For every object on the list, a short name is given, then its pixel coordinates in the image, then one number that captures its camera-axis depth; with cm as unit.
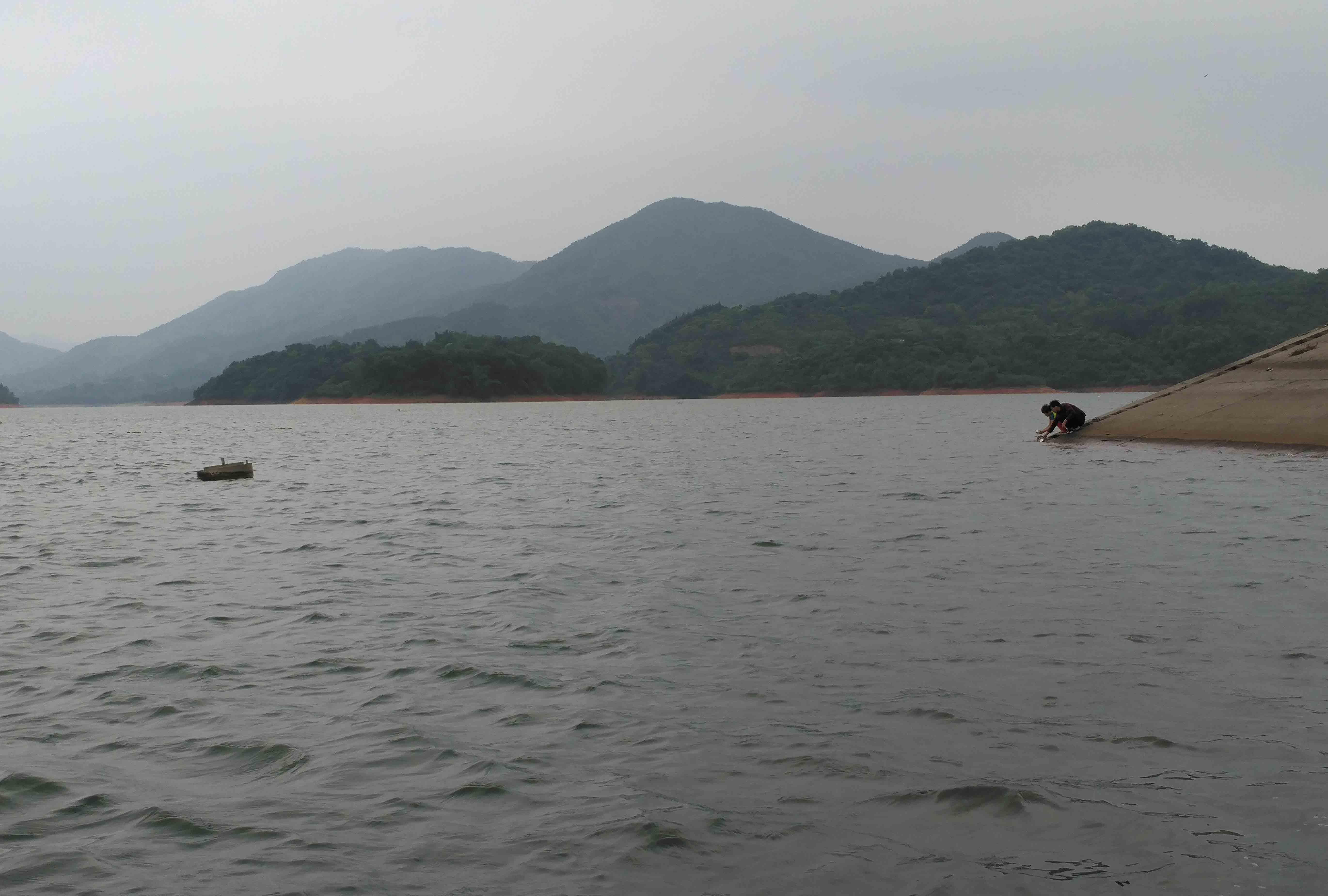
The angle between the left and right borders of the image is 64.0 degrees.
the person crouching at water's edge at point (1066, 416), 4947
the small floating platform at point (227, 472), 4112
